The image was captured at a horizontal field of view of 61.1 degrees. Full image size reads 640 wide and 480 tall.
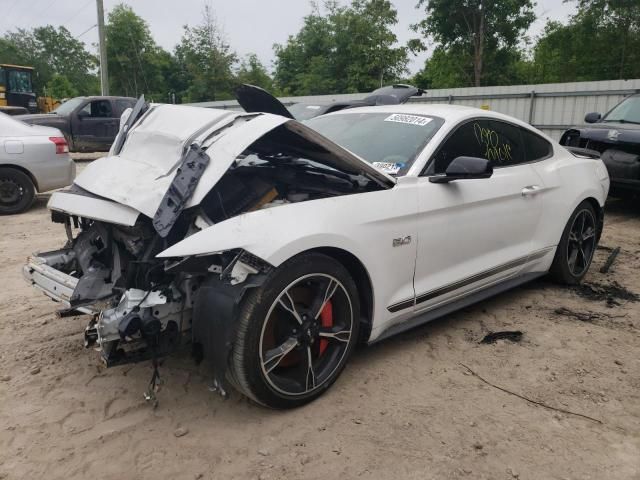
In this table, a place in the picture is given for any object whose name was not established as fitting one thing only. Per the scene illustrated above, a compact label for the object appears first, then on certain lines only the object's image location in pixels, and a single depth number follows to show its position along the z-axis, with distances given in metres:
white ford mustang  2.47
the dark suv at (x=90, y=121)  14.13
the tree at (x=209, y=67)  32.38
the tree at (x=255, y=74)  36.41
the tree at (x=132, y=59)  40.25
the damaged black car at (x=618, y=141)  7.24
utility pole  22.59
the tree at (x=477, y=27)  24.88
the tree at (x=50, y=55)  63.00
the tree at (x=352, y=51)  30.20
